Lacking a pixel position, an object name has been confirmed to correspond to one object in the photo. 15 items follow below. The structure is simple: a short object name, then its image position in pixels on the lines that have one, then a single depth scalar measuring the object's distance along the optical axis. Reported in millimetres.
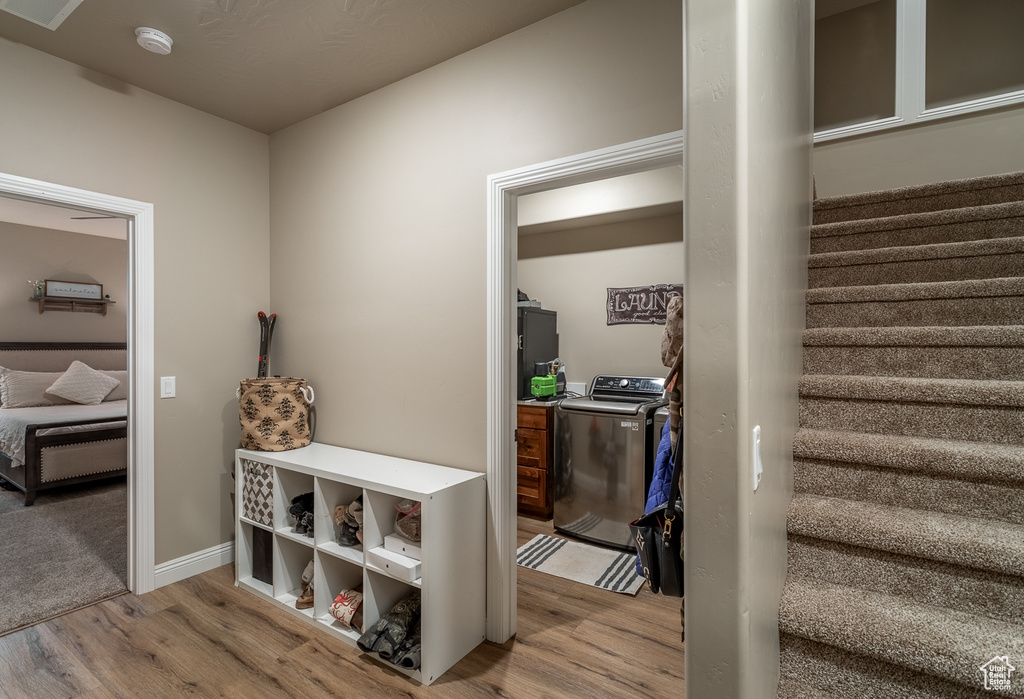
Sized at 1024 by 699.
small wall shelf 5629
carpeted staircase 1161
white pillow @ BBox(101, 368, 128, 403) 5645
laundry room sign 3871
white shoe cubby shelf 2012
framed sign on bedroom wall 5580
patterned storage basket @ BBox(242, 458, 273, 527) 2598
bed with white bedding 4195
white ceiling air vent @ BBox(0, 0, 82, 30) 1837
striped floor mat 2820
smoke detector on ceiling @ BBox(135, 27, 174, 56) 2139
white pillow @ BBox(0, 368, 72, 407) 5020
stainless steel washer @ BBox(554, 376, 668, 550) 3279
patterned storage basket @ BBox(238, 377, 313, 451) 2695
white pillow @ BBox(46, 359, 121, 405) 5246
